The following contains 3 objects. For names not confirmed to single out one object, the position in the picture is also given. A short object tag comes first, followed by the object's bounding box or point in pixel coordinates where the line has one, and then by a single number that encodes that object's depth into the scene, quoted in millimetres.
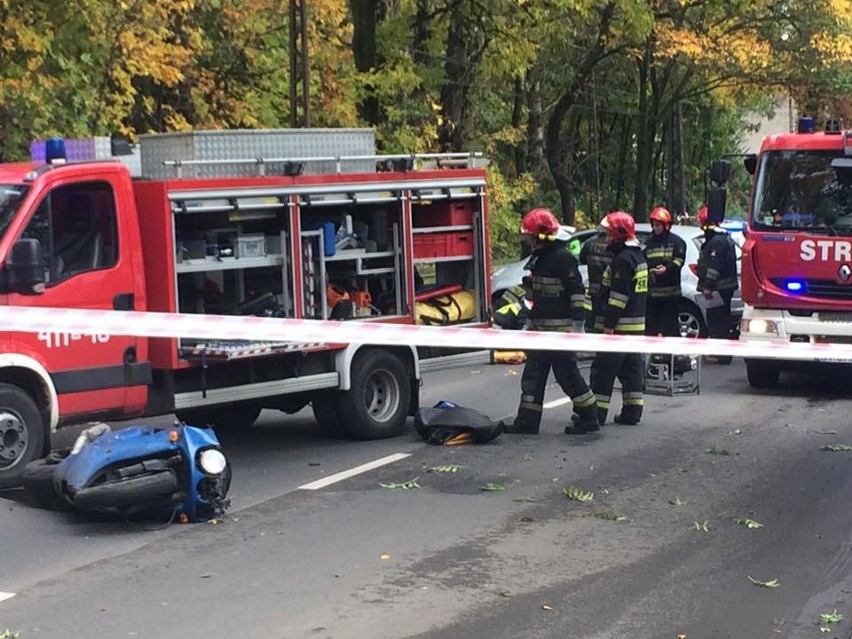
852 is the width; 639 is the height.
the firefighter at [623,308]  10562
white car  15266
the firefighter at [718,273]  14000
